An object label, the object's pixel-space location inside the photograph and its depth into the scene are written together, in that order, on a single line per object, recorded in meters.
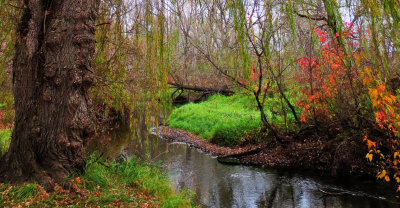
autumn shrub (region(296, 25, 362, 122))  6.48
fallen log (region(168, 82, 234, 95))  15.96
